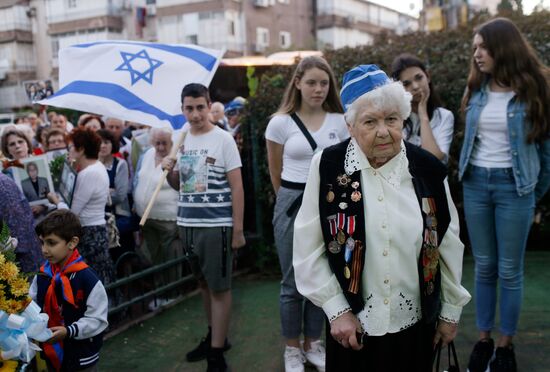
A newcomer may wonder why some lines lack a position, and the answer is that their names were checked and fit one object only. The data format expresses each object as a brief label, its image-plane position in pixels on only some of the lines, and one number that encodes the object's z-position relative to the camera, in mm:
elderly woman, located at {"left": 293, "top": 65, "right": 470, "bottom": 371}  2219
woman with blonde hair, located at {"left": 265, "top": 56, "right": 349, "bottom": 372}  3627
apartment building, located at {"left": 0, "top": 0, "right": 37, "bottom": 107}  36938
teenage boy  3877
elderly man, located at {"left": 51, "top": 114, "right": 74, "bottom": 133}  7408
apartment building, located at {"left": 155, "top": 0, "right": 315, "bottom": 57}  33125
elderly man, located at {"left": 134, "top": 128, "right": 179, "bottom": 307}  5469
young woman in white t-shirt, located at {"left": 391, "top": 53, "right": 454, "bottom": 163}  3635
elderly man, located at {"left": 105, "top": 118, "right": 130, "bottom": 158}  7377
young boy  2861
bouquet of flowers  2080
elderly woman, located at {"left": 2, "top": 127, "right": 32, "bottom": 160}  4930
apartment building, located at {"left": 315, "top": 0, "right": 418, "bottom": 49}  41812
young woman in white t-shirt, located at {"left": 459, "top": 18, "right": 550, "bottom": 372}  3330
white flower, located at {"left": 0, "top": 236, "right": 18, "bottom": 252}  2248
